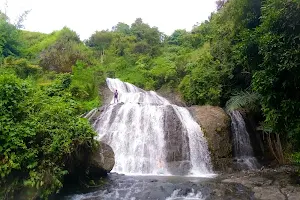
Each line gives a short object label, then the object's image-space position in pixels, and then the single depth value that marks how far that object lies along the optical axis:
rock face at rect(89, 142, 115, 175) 10.22
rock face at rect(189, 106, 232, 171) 14.47
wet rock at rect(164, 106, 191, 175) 13.81
